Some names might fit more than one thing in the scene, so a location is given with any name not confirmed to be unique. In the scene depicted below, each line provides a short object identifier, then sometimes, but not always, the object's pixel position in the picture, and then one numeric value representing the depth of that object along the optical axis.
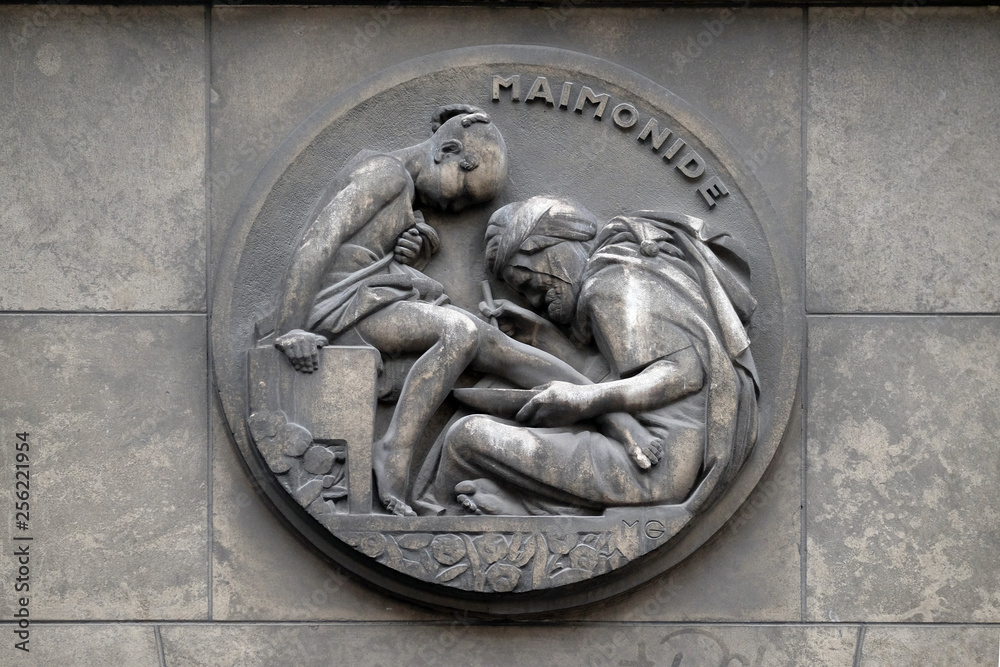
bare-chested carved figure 13.41
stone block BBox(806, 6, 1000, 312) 14.35
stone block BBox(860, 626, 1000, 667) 13.79
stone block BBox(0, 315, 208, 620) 13.74
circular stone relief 13.23
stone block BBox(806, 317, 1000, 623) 13.89
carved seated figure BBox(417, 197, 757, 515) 13.28
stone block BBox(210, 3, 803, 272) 14.42
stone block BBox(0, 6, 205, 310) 14.21
